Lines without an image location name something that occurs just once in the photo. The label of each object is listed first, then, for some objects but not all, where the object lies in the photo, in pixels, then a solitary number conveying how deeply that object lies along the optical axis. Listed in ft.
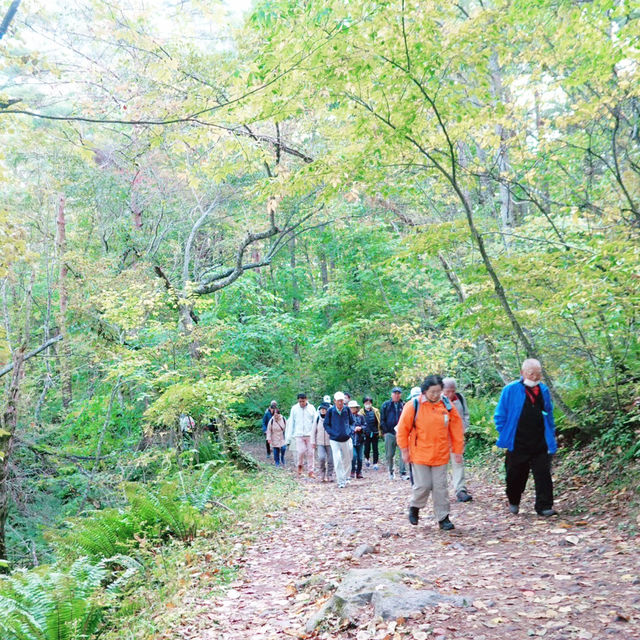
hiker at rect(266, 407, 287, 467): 52.37
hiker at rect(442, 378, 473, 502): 26.84
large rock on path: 12.92
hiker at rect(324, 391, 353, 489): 37.68
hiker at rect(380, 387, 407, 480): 38.60
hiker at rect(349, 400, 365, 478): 43.95
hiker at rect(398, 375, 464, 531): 21.59
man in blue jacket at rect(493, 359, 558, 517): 21.52
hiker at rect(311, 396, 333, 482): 41.96
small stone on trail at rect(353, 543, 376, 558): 19.29
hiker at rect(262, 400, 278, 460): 52.17
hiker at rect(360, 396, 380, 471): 46.01
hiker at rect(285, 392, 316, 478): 44.91
